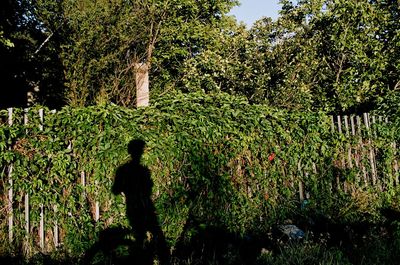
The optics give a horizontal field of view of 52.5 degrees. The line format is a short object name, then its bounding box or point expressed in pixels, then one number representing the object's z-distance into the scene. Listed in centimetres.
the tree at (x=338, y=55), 1170
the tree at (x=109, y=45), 1198
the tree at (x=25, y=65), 1333
